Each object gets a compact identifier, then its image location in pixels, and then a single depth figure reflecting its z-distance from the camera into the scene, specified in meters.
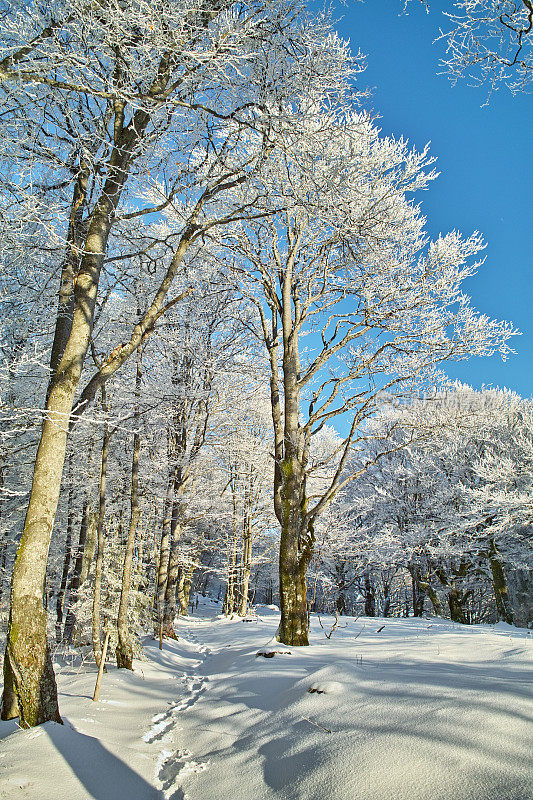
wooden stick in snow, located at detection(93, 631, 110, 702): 4.56
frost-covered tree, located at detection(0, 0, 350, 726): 3.29
